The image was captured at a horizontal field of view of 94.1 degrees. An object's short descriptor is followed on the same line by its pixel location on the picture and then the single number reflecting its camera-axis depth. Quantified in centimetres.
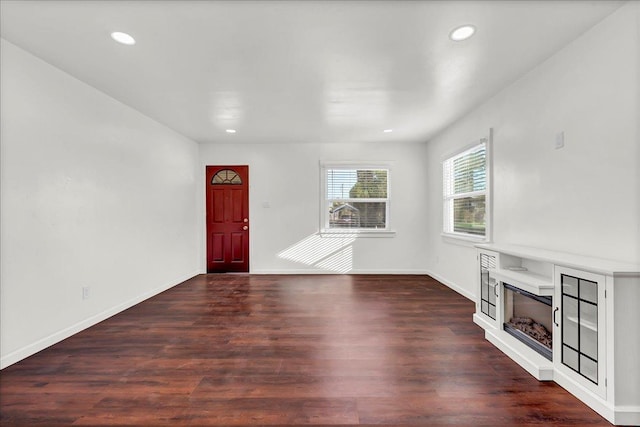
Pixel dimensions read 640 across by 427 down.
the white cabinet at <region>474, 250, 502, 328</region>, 273
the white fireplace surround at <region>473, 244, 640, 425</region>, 166
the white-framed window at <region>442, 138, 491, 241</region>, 372
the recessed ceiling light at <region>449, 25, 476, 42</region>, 213
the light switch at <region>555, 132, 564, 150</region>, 246
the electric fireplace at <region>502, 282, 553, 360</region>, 228
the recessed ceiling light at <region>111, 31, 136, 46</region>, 220
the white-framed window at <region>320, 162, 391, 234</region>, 571
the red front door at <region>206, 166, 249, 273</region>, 575
